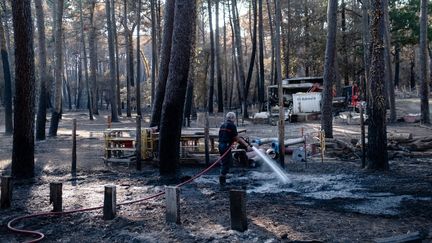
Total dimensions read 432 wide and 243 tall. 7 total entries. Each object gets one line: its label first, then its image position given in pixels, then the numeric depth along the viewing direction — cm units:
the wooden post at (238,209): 728
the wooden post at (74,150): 1365
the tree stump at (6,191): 942
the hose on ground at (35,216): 766
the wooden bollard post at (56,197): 894
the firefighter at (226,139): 1141
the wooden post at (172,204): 781
